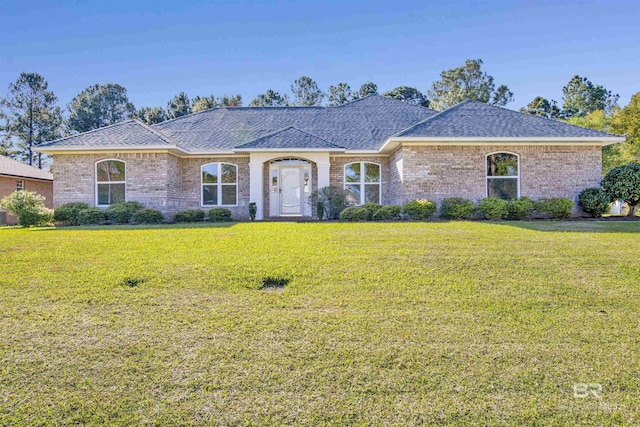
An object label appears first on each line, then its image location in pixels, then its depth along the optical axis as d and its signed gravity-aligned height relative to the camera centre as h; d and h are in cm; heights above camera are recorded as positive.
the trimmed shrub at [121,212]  1466 -28
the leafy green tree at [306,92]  4834 +1398
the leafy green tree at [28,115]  3897 +919
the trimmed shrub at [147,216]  1452 -44
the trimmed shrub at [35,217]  1398 -43
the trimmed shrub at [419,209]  1374 -21
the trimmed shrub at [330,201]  1511 +9
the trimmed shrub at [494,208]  1391 -19
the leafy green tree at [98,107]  4212 +1117
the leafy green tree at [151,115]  3803 +956
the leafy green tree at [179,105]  4173 +1104
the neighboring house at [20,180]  2259 +157
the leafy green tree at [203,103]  4088 +1098
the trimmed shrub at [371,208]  1381 -17
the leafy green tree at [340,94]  4888 +1380
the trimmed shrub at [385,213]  1371 -35
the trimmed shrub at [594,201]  1423 +4
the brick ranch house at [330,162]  1488 +170
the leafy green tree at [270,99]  4672 +1263
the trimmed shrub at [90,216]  1451 -43
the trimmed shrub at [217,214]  1591 -41
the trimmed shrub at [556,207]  1410 -17
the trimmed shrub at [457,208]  1401 -19
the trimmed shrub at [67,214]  1473 -35
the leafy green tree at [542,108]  4440 +1092
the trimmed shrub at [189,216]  1523 -46
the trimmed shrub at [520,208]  1409 -20
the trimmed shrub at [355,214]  1359 -37
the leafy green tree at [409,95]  4624 +1299
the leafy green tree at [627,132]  2456 +448
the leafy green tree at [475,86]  4375 +1340
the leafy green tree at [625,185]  1380 +63
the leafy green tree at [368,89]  4766 +1411
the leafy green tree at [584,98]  4675 +1279
